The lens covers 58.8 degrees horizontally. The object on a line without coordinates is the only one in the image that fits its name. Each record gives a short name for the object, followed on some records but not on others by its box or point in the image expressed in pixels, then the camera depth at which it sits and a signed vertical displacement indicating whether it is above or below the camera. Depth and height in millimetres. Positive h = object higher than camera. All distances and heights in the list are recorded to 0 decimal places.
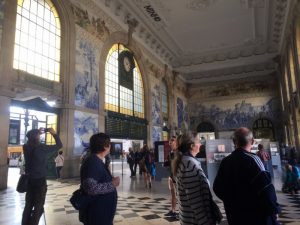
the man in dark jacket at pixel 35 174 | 3639 -279
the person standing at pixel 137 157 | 13664 -325
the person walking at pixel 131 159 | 13355 -439
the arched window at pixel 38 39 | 10156 +4659
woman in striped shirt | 2473 -350
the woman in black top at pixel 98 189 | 2342 -325
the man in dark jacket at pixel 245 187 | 2229 -343
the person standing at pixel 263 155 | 8572 -243
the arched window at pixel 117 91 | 15562 +3777
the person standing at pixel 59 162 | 10703 -369
